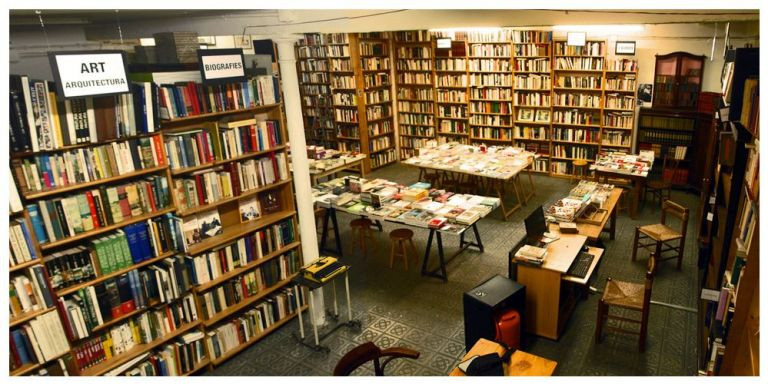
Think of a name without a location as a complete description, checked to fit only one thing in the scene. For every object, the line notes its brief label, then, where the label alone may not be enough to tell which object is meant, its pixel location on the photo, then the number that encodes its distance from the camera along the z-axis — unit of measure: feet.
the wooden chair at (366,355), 9.65
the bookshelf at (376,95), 32.17
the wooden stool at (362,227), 20.70
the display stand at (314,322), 13.98
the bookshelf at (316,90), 33.27
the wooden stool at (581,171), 29.67
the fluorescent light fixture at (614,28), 22.45
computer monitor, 14.66
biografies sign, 12.17
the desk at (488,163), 24.39
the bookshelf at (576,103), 28.19
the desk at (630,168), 23.20
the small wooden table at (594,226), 16.17
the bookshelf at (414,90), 33.30
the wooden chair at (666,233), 17.40
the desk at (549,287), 13.70
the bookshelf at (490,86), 30.58
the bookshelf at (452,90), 31.91
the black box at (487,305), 12.85
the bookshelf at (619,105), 27.37
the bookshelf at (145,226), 10.19
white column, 13.55
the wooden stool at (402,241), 19.26
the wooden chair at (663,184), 24.47
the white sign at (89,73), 9.51
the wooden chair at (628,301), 12.93
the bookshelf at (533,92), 29.30
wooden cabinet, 25.80
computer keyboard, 13.89
